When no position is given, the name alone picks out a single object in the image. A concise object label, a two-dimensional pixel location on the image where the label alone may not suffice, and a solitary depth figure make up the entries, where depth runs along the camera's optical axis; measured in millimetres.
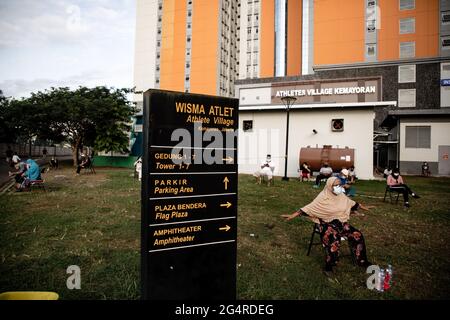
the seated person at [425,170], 23836
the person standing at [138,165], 17684
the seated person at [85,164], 21381
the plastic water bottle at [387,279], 4176
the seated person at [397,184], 10430
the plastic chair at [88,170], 23283
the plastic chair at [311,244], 5145
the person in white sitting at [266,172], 16281
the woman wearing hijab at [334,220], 4848
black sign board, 2705
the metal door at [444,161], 23923
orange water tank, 18984
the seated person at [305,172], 19495
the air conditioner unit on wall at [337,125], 21964
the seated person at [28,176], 12088
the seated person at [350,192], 11683
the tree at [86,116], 27406
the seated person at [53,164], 26670
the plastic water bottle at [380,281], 4118
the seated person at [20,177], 12248
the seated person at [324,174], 16061
